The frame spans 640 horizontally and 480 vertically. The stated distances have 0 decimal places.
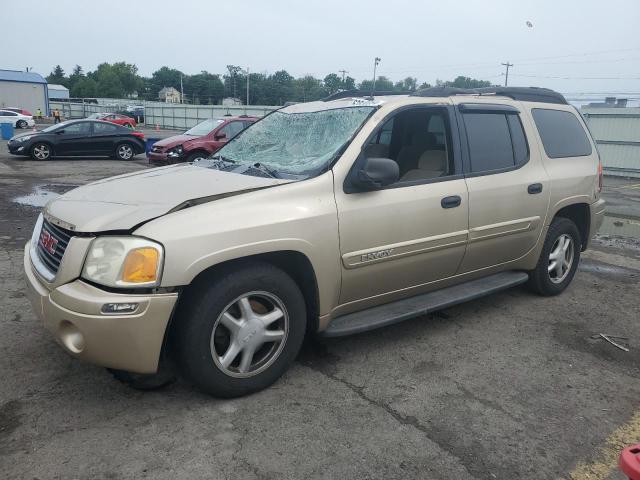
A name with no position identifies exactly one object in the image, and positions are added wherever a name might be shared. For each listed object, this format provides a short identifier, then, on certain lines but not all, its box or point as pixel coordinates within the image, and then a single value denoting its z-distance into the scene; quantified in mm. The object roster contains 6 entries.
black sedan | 16031
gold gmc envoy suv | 2645
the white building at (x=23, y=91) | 50062
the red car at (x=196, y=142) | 13219
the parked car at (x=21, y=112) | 38362
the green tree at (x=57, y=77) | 121688
